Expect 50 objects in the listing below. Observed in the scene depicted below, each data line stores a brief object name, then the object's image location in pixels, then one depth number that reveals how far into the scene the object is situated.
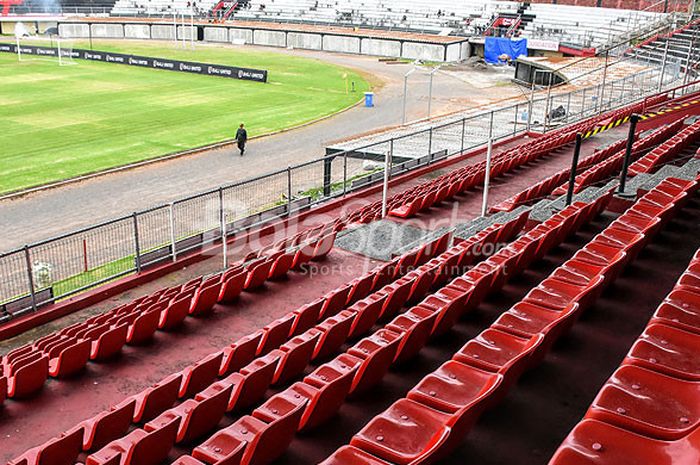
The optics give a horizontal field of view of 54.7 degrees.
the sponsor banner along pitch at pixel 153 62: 49.70
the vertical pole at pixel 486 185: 14.15
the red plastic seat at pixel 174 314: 10.23
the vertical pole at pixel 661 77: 31.23
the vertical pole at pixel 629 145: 11.40
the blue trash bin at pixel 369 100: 40.34
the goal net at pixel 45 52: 59.41
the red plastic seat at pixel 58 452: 6.22
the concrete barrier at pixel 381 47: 66.94
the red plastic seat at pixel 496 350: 5.82
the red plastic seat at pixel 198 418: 6.32
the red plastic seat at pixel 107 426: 6.76
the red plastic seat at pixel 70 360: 8.91
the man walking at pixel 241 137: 28.03
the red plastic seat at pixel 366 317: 8.35
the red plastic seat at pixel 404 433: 4.94
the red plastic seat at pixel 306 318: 9.22
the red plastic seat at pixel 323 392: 5.94
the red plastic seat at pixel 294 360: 7.41
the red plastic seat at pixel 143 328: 9.79
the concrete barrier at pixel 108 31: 78.94
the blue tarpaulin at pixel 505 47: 60.28
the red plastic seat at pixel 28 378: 8.41
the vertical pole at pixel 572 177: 11.42
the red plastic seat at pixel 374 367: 6.38
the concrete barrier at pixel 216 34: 75.81
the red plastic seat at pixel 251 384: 6.90
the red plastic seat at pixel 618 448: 4.11
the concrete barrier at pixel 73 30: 78.35
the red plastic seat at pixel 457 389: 5.07
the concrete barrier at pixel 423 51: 64.00
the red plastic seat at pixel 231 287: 11.21
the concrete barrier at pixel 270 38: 72.38
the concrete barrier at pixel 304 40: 70.88
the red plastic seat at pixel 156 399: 7.25
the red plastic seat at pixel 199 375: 7.75
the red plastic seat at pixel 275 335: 8.71
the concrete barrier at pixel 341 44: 69.31
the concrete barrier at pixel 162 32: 76.56
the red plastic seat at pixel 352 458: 4.83
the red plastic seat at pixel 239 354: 8.28
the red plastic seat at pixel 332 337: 7.90
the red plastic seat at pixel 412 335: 6.89
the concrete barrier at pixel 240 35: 74.47
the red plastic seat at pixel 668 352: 5.21
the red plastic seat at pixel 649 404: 4.53
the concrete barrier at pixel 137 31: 77.94
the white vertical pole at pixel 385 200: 15.27
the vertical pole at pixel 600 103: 29.43
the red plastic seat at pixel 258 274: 11.70
